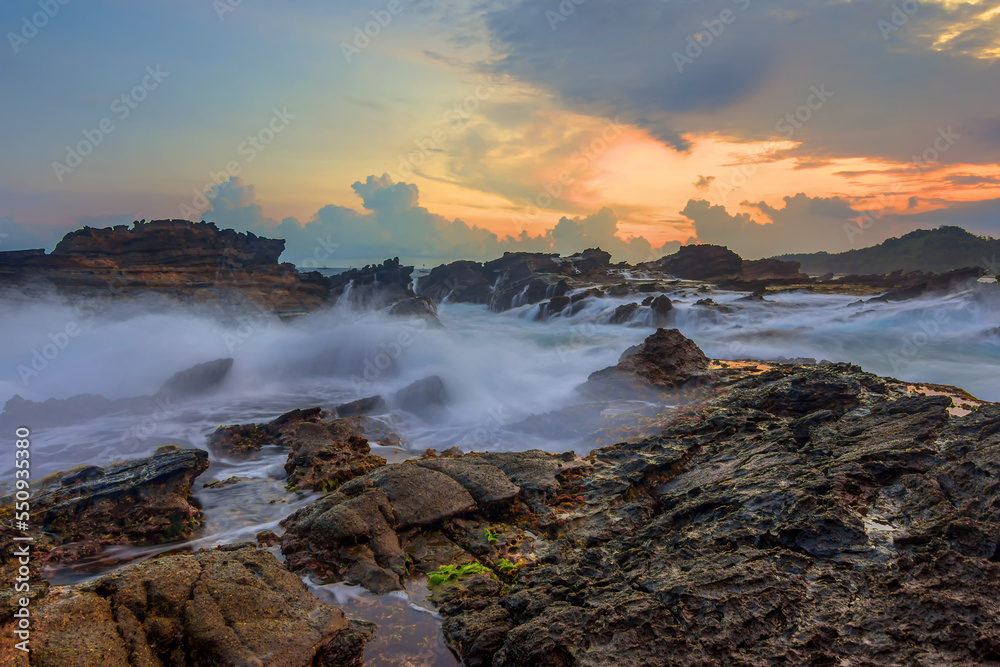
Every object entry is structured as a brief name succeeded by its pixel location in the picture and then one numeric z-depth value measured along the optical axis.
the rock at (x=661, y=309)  35.19
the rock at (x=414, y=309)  39.44
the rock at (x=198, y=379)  17.20
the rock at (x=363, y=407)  15.16
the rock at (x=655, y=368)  14.16
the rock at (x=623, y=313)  38.16
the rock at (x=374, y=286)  41.56
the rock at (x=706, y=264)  67.19
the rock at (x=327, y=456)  9.15
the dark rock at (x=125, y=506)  7.30
